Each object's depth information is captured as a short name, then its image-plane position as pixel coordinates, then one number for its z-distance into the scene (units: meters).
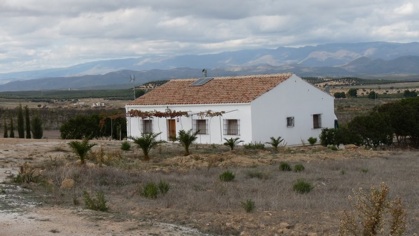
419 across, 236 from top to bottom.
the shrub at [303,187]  12.44
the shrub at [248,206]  9.80
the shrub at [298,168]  17.19
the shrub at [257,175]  15.50
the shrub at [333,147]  26.15
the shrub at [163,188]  12.12
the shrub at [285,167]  17.44
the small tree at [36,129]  37.25
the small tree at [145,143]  20.88
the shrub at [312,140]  29.99
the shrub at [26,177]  13.70
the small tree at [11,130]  37.56
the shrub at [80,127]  34.34
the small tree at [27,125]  37.38
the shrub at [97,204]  9.99
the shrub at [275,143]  26.62
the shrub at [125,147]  24.28
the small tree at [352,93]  81.55
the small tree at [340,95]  80.06
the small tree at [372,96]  75.50
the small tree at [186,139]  22.84
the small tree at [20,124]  37.41
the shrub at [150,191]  11.67
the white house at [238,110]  28.98
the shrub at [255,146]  26.14
